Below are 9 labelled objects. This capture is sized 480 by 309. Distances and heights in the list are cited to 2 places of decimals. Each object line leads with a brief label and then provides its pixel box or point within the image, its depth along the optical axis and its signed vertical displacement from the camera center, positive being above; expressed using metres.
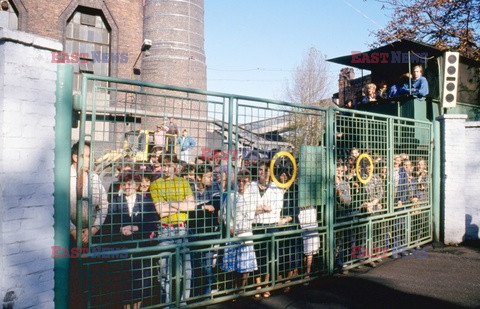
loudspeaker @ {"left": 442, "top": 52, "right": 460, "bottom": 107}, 9.73 +2.31
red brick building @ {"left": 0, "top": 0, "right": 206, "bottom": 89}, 16.64 +5.95
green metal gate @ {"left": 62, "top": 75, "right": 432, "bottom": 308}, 3.49 -0.41
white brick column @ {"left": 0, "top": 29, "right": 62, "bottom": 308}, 2.71 -0.04
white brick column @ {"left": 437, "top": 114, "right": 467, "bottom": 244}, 7.46 -0.24
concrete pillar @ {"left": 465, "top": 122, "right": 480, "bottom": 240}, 7.82 -0.27
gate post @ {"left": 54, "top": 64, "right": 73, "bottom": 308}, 2.99 -0.11
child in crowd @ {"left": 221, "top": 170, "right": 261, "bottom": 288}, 4.33 -0.81
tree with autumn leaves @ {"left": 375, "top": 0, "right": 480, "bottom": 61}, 16.17 +6.75
